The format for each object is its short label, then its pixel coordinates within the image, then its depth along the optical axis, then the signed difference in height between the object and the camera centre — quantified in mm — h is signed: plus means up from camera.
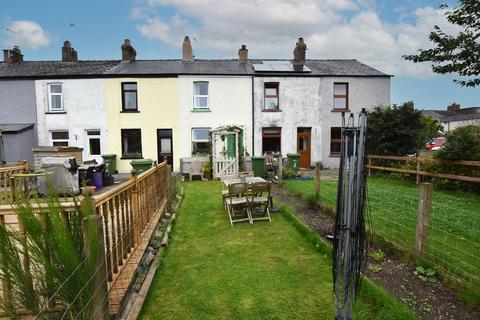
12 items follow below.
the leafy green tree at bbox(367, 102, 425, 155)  14984 +444
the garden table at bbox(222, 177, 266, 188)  8500 -1095
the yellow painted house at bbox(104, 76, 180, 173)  17719 +1443
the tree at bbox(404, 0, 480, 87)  7000 +2139
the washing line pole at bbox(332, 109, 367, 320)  2742 -643
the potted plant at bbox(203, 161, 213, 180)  15203 -1382
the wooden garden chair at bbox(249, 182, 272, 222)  7617 -1451
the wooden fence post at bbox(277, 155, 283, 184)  13098 -1226
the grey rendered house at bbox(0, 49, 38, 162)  17438 +2061
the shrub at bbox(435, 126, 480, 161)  10680 -287
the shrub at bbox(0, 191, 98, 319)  2447 -982
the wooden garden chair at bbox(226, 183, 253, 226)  7539 -1503
